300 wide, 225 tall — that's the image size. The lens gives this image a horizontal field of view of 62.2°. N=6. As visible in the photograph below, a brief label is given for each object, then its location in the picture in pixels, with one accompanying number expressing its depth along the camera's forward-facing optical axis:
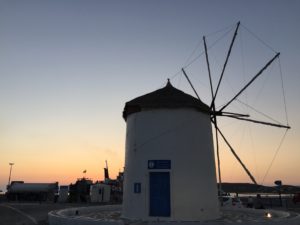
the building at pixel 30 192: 45.91
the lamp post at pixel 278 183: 22.80
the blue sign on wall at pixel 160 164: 13.75
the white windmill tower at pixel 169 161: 13.69
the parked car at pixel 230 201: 23.96
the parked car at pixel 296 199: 33.26
